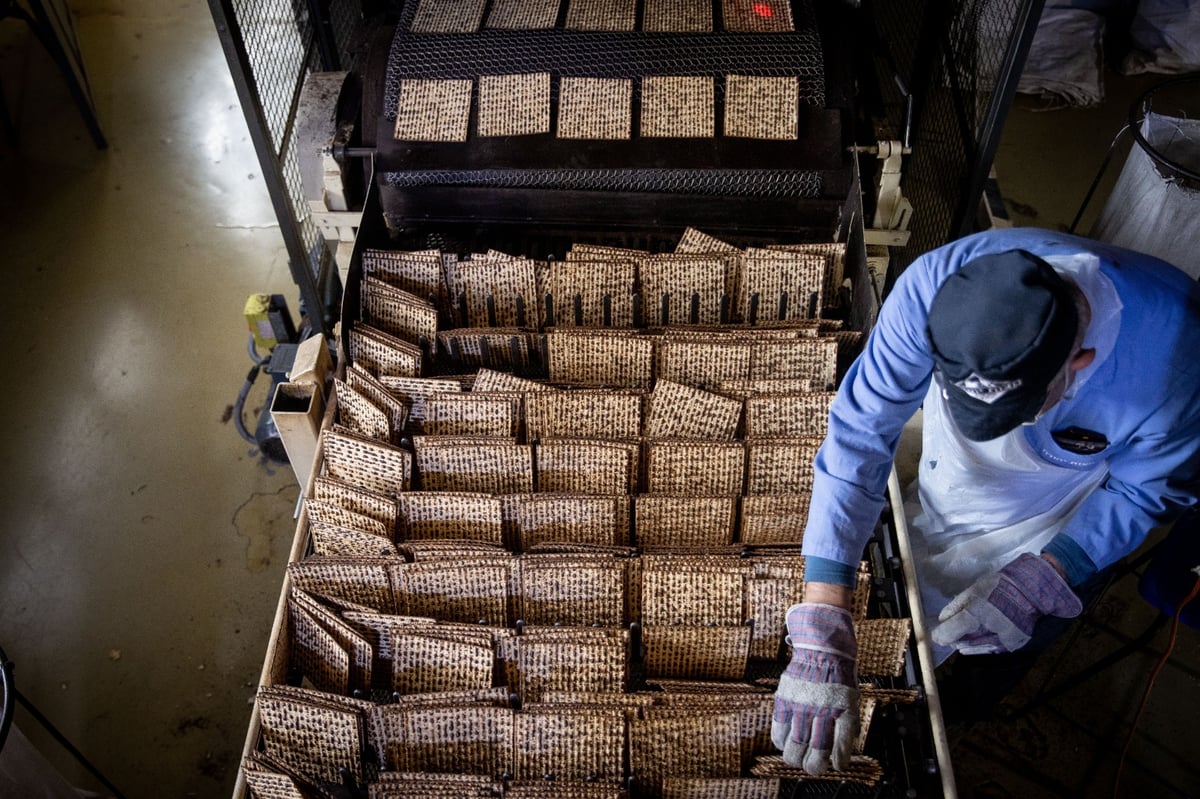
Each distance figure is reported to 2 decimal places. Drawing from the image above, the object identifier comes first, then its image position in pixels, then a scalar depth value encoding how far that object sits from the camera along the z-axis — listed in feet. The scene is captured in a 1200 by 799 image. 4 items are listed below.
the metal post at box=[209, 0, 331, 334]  10.44
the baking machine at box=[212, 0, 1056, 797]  10.90
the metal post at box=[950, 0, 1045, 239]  9.95
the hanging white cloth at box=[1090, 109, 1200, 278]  10.86
